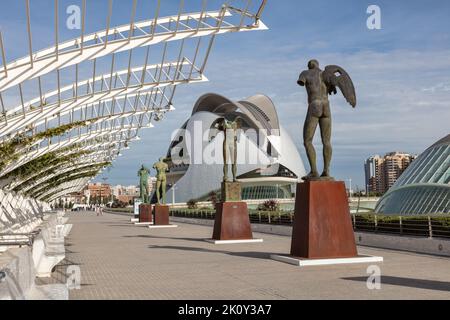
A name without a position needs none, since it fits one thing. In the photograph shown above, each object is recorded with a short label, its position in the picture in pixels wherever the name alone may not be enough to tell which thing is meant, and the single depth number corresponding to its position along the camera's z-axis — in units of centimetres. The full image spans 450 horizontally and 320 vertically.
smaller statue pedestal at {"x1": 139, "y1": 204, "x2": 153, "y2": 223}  3978
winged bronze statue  1349
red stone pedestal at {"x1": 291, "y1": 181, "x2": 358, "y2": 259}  1284
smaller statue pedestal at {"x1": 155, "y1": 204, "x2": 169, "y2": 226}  3400
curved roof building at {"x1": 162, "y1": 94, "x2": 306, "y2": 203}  8181
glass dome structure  2956
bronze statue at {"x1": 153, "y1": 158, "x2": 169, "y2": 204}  3698
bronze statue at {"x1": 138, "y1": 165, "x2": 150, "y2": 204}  4416
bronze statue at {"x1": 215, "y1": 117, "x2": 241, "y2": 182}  2202
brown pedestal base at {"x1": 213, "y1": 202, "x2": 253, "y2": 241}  2006
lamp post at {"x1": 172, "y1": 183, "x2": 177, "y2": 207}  8500
